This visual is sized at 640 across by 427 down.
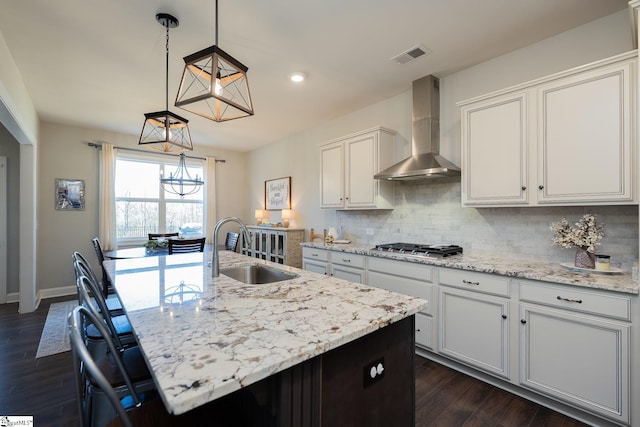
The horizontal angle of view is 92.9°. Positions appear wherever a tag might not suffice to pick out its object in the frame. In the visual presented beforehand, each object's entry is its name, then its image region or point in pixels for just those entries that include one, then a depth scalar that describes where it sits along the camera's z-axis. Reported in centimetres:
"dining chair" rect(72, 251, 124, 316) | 177
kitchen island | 76
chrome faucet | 184
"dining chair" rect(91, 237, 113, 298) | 343
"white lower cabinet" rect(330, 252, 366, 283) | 316
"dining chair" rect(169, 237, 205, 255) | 364
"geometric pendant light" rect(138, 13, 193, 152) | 215
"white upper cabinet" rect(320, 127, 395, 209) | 340
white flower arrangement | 196
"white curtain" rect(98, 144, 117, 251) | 481
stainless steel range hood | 299
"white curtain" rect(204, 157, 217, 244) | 593
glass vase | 200
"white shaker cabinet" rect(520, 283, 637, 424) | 169
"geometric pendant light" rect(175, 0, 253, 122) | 152
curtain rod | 482
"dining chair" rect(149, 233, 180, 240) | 444
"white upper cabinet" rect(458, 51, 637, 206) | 187
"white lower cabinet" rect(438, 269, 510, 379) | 214
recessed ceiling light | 302
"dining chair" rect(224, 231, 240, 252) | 444
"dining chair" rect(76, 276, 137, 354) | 138
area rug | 284
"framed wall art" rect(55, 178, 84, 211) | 461
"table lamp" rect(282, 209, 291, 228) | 509
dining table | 347
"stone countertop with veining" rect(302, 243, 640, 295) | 173
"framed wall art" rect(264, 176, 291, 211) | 525
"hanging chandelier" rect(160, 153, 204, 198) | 559
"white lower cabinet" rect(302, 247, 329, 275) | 362
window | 517
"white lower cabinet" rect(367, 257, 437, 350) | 257
